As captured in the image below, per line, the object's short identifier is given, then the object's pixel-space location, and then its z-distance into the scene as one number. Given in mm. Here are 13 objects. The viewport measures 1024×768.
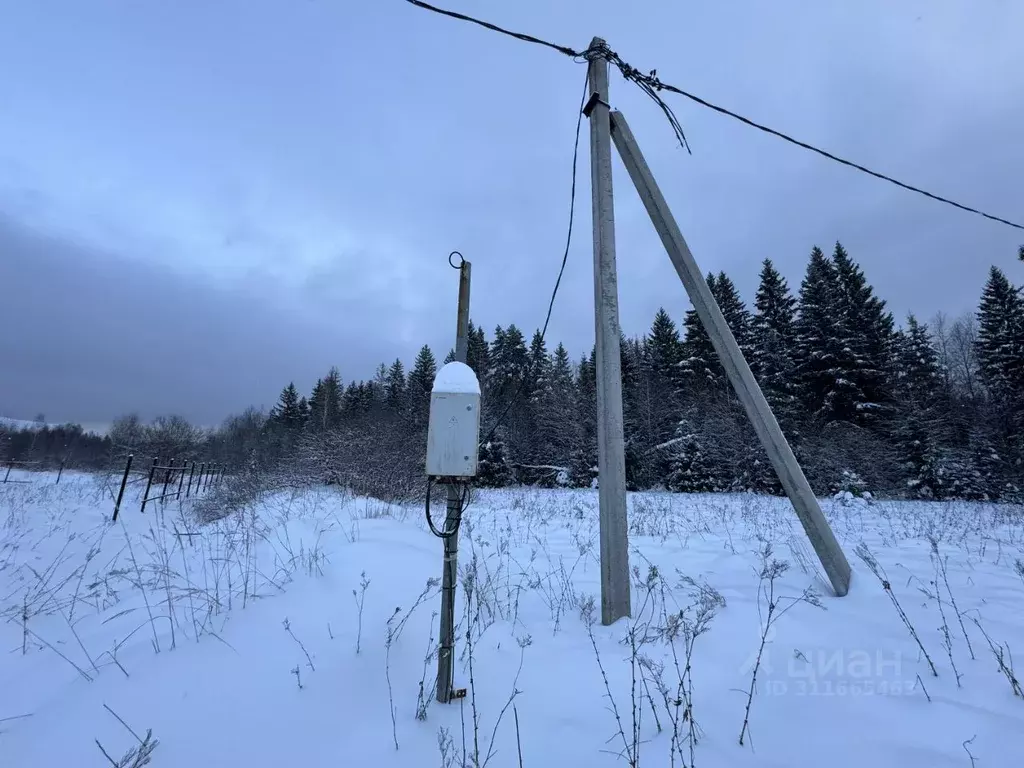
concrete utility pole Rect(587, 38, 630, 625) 2982
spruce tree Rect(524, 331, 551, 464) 26000
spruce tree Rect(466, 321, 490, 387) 32469
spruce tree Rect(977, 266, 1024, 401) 19969
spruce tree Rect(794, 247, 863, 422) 20547
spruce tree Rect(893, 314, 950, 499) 16219
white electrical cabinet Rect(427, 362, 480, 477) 2041
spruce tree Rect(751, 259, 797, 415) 20422
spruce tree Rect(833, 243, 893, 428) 19906
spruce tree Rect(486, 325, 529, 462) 26516
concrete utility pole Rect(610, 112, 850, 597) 3215
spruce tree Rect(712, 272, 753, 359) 23261
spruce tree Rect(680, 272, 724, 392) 23016
